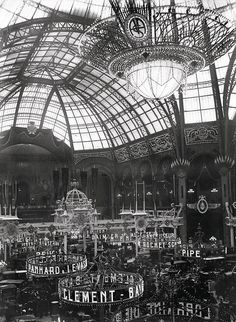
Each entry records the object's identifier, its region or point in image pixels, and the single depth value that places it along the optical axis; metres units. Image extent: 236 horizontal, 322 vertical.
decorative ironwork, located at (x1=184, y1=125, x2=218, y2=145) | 30.98
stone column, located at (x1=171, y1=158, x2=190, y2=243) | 31.18
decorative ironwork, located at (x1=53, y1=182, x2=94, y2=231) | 22.83
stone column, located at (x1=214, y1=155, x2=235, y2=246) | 29.09
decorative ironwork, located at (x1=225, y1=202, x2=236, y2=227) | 26.92
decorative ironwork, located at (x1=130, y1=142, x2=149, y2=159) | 37.12
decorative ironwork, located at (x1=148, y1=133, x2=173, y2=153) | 34.34
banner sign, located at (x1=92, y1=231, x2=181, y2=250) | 24.20
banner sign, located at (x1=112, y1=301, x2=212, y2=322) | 12.92
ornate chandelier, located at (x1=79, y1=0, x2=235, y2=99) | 11.88
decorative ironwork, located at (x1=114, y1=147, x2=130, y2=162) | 39.61
